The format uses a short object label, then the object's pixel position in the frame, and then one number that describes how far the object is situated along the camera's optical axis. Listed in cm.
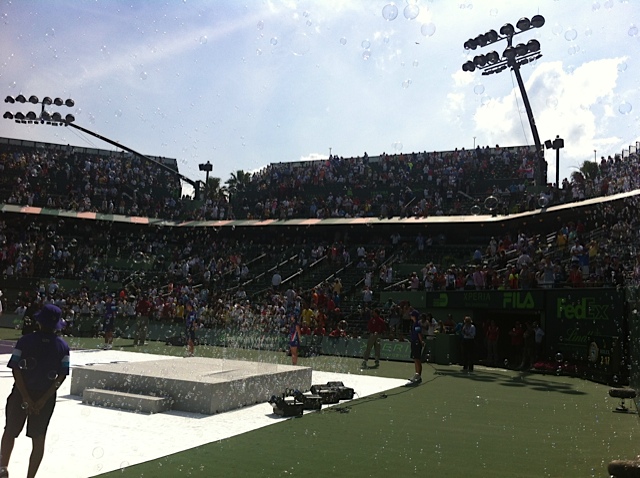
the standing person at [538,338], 1891
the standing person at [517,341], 1977
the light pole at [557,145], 3194
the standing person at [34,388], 565
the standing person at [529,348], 1908
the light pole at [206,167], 4312
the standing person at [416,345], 1516
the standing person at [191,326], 1917
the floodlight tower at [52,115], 2911
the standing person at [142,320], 2308
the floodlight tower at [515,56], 2944
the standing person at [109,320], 2186
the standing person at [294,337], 1698
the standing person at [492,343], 2047
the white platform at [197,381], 1048
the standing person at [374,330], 1900
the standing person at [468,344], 1867
